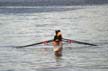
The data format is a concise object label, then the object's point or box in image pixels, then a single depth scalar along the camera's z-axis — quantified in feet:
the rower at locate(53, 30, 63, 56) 123.00
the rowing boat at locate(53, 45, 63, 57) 124.67
